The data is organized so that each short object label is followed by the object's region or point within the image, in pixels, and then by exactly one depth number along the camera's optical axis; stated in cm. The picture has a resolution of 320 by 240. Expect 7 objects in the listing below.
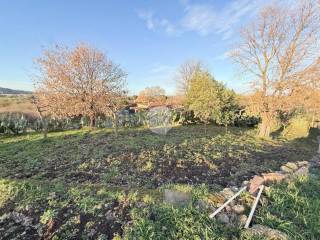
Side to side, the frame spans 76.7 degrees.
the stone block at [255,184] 302
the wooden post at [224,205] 225
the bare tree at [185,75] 2108
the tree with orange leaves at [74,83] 1039
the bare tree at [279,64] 898
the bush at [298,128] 1076
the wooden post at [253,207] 219
